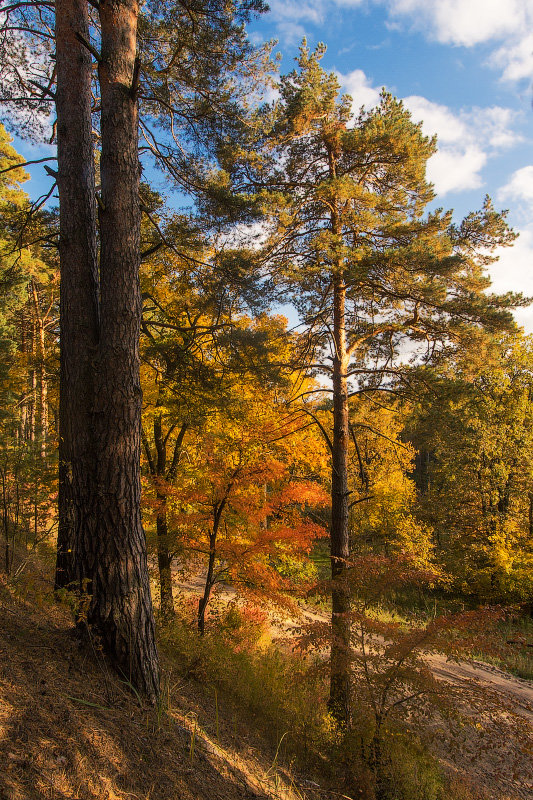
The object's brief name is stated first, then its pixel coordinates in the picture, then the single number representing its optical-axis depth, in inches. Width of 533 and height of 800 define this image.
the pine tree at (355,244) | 269.3
